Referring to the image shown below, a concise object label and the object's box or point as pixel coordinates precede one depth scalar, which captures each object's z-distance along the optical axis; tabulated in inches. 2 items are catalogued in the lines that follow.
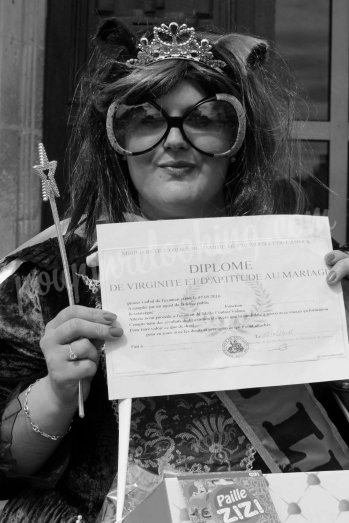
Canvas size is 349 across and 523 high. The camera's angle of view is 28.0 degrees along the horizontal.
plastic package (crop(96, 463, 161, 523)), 41.5
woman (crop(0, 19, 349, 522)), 43.4
